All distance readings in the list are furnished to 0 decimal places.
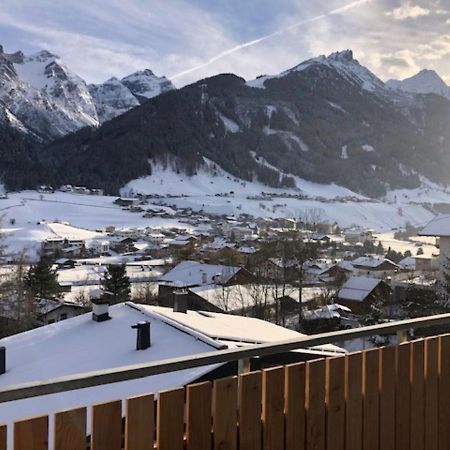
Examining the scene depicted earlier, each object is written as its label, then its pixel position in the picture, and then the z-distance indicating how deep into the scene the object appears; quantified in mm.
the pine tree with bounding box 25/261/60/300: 25967
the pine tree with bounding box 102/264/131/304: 25047
